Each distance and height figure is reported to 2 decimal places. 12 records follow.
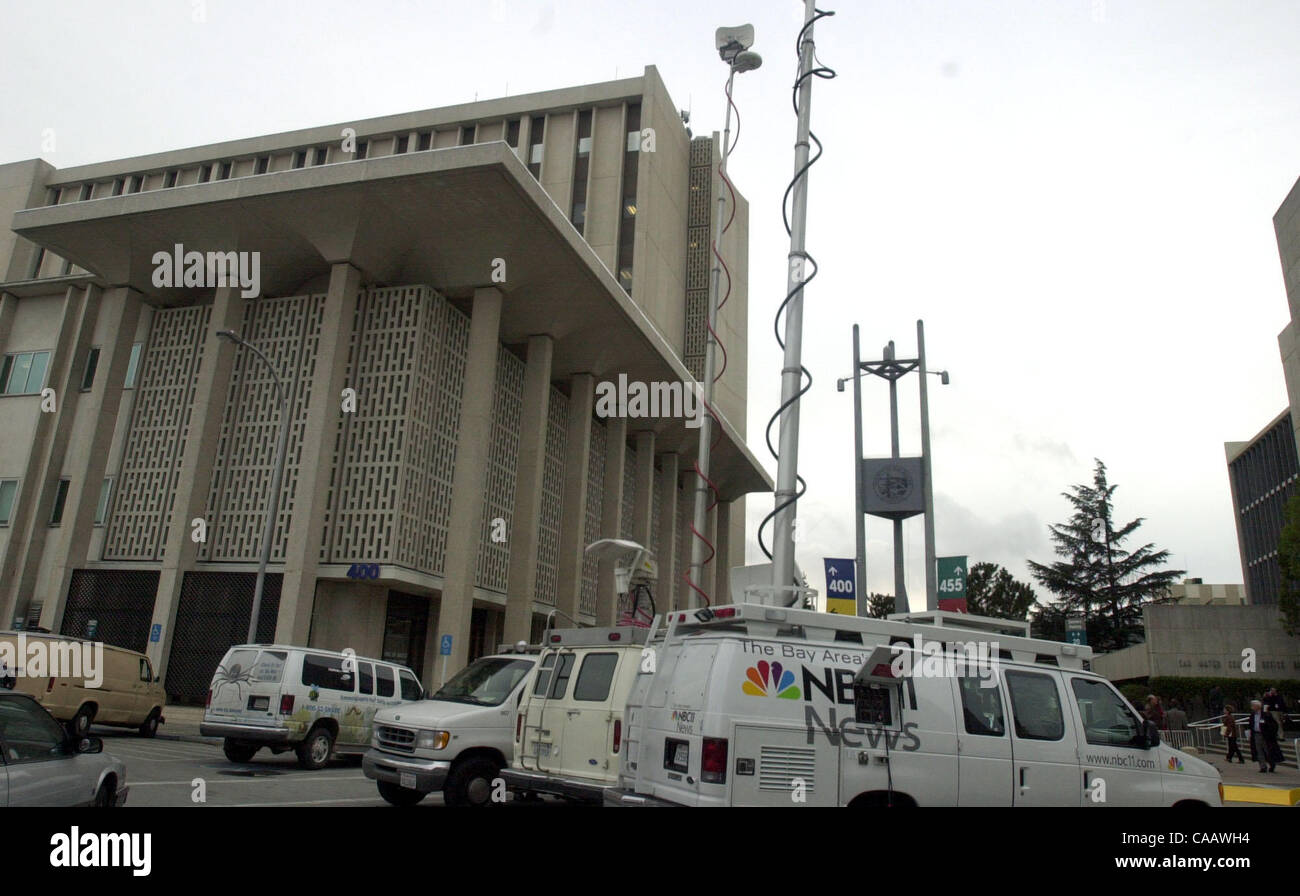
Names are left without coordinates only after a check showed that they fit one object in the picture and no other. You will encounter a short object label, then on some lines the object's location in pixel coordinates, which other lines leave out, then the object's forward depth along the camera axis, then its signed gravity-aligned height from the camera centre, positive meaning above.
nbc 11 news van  6.84 -0.09
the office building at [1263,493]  56.03 +15.57
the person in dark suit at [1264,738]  20.56 -0.17
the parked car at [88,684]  15.76 -0.19
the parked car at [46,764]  5.77 -0.63
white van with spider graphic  14.23 -0.33
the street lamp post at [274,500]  21.97 +4.49
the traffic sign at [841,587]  15.86 +2.14
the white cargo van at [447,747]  10.33 -0.65
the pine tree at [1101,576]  64.00 +10.50
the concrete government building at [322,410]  25.69 +8.69
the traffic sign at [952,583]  19.70 +2.86
